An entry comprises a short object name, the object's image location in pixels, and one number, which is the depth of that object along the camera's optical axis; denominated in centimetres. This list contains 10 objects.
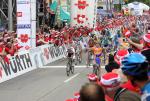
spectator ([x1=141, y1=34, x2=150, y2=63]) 713
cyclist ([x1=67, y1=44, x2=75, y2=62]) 2248
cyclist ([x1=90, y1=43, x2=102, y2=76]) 2092
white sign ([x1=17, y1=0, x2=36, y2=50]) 2559
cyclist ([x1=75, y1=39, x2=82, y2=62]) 2841
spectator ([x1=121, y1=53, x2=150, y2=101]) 480
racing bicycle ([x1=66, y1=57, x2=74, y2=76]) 2198
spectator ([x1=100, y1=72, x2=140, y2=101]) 543
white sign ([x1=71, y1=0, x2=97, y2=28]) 4325
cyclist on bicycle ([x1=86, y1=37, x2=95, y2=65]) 2301
